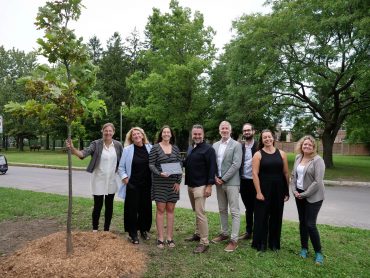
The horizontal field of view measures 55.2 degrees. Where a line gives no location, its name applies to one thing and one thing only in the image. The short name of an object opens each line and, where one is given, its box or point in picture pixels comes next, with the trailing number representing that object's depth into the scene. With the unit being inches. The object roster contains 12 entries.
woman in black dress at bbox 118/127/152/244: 222.1
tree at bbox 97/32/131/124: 1655.5
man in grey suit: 216.7
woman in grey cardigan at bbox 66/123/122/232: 226.7
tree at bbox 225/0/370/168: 597.9
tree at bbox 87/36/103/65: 2130.9
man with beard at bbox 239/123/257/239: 229.1
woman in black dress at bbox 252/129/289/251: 210.5
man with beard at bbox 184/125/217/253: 213.8
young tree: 178.9
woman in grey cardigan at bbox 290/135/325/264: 198.2
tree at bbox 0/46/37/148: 1923.2
